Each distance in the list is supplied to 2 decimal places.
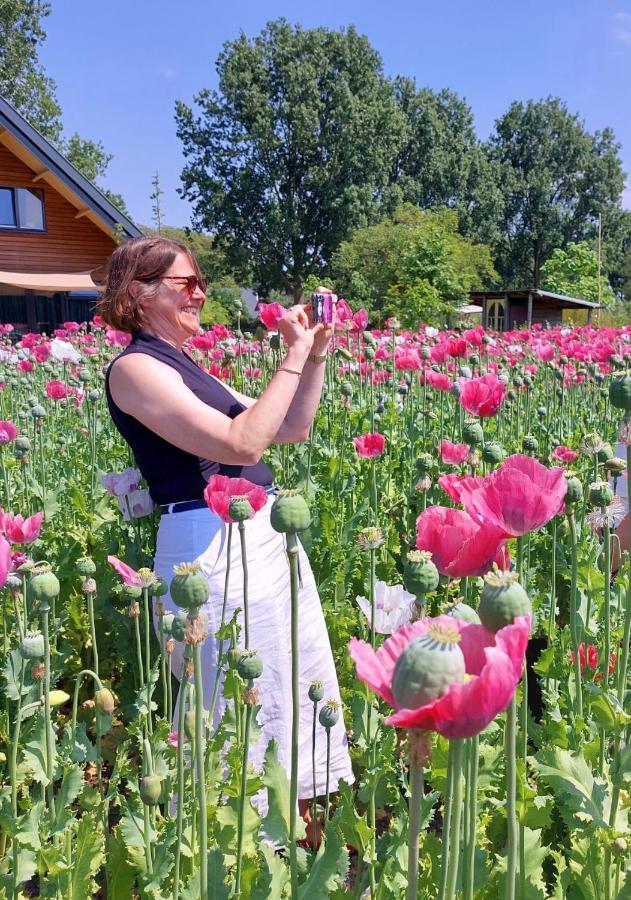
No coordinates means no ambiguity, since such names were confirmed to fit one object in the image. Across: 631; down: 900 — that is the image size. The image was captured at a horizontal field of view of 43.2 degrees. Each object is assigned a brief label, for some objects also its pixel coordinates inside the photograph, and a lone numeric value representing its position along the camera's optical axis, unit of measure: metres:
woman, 1.64
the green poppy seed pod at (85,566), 1.42
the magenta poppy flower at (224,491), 1.42
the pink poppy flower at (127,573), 1.32
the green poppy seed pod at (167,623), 1.22
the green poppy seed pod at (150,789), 1.07
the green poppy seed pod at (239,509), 1.29
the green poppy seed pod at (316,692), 1.26
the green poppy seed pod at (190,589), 0.91
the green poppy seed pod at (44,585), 1.17
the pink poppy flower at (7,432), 2.54
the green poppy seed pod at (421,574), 0.95
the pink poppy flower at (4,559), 1.02
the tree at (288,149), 31.89
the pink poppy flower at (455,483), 0.89
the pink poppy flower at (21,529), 1.47
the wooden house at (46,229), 15.98
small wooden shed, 26.98
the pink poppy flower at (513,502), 0.81
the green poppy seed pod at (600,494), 1.41
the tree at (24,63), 28.38
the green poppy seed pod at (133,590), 1.40
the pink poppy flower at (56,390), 3.75
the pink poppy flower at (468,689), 0.49
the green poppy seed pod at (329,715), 1.25
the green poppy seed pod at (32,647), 1.25
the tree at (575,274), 36.18
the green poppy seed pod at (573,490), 1.38
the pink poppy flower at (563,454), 2.16
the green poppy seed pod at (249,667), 1.08
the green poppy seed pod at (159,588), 1.36
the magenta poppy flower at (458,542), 0.82
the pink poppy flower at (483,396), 2.08
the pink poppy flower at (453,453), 2.17
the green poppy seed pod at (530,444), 2.37
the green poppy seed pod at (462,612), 0.70
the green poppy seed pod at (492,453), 1.76
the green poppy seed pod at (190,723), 1.22
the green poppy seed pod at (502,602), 0.63
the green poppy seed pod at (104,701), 1.27
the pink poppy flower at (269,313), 2.69
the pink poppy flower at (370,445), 2.26
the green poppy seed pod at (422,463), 2.04
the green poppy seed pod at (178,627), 1.09
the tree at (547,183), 44.78
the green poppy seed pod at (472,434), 1.95
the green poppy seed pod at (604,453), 1.78
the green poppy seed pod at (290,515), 0.93
